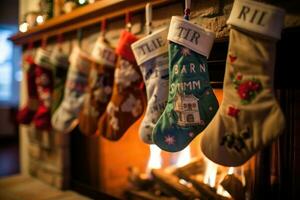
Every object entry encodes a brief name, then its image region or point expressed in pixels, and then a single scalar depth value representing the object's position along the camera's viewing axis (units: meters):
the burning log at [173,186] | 1.32
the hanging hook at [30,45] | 2.12
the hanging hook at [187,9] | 1.05
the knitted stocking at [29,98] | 1.96
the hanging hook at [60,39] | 1.83
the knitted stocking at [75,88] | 1.60
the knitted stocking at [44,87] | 1.81
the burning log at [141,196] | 1.49
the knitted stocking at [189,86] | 1.00
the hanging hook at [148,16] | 1.22
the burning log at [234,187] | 1.15
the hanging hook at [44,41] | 1.89
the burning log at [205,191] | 1.21
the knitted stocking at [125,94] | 1.31
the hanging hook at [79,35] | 1.68
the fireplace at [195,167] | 1.01
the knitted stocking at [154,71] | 1.15
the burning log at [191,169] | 1.41
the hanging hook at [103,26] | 1.50
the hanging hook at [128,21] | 1.37
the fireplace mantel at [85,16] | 1.31
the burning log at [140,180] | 1.60
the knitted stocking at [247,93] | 0.85
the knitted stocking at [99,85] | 1.44
